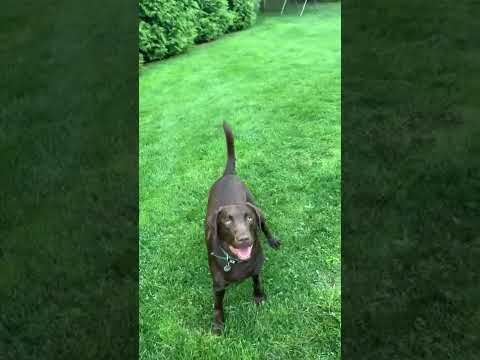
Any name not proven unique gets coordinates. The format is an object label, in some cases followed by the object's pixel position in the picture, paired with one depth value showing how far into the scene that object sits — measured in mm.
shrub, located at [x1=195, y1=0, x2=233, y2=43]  8453
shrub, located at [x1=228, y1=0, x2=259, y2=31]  9375
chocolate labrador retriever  2211
